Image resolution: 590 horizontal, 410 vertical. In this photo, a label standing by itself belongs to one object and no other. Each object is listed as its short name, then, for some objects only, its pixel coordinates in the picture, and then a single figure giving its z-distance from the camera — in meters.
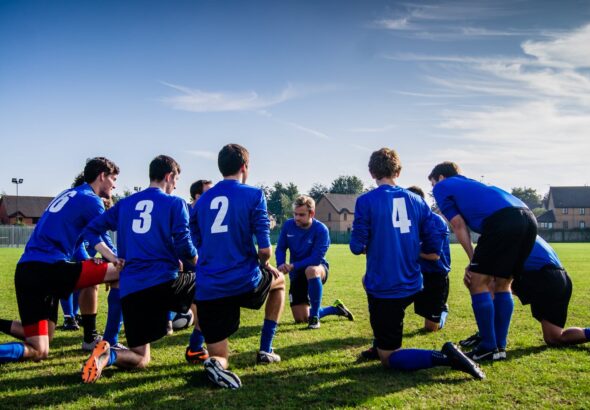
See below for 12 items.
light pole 69.50
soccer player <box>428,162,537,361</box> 5.30
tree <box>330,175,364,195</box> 122.44
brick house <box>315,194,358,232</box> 91.38
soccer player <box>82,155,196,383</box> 5.14
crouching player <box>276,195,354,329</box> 7.90
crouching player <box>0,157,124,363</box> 5.38
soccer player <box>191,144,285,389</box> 4.90
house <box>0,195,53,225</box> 78.89
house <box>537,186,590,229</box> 95.75
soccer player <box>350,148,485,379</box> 5.02
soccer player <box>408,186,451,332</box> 7.23
